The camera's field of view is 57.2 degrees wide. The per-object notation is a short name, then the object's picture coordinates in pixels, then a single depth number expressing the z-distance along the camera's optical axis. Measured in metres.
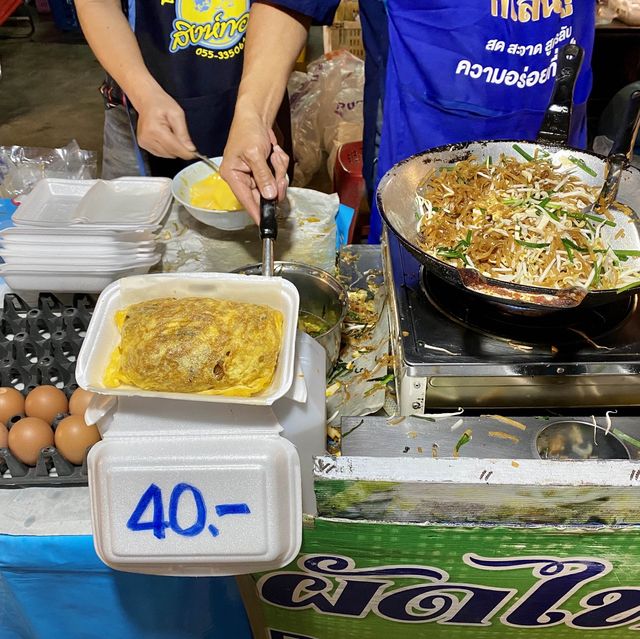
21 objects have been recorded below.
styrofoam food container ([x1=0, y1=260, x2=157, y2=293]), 1.60
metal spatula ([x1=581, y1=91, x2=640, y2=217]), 1.37
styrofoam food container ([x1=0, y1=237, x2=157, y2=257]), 1.60
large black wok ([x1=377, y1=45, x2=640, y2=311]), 1.10
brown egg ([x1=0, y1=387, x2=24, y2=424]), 1.39
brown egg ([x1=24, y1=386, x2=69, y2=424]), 1.40
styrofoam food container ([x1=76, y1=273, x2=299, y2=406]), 0.96
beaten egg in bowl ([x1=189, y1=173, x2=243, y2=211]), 1.85
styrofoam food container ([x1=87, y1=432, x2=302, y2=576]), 0.96
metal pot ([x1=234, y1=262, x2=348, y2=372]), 1.54
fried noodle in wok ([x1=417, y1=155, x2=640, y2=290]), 1.29
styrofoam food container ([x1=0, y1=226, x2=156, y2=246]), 1.61
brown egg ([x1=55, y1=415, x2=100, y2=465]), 1.31
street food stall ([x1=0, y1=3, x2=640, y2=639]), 0.98
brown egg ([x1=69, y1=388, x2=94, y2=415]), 1.40
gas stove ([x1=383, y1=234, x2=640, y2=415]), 1.22
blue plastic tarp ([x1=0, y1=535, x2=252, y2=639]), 1.30
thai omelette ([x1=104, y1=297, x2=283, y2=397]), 1.00
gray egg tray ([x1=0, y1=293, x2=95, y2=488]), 1.31
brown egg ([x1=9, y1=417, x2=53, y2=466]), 1.32
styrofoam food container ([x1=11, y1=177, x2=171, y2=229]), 1.70
